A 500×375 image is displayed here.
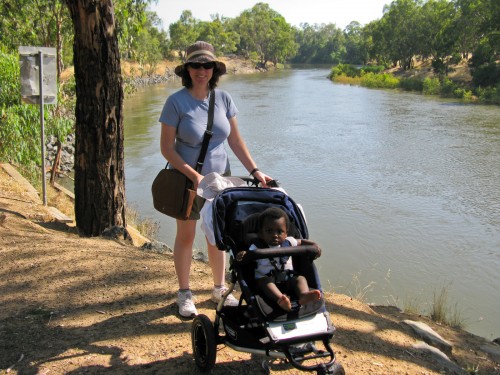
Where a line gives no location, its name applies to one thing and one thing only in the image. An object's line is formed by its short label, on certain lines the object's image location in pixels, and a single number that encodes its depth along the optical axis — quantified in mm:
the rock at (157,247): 5753
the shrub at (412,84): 35938
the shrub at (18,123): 9031
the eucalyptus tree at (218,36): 72875
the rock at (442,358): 3440
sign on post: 7016
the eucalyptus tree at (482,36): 32250
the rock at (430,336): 3955
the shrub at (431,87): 33925
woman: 3119
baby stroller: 2492
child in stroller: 2598
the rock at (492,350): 4088
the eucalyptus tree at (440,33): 40562
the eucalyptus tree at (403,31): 49062
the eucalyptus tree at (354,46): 74025
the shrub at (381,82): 38969
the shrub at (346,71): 47741
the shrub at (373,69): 50594
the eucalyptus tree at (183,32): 65625
